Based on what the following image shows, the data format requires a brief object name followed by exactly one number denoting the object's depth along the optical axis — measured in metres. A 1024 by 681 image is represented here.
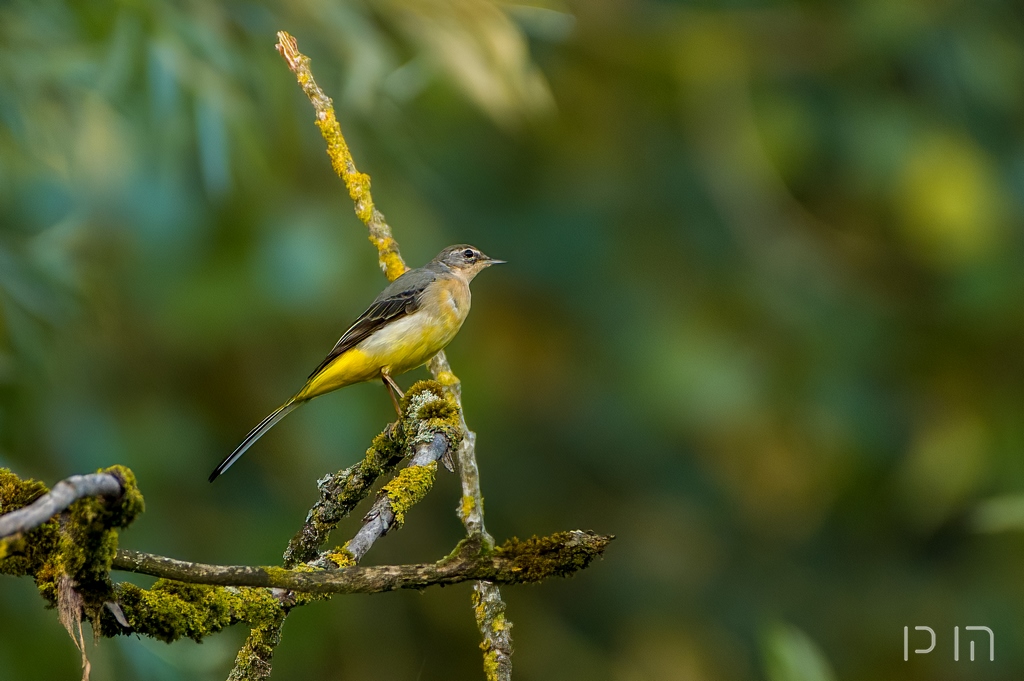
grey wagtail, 9.12
